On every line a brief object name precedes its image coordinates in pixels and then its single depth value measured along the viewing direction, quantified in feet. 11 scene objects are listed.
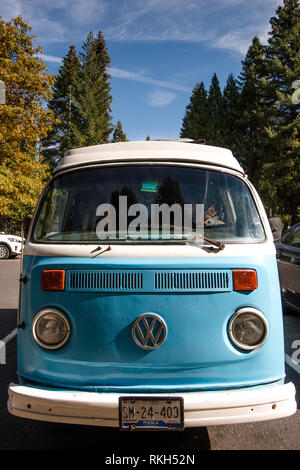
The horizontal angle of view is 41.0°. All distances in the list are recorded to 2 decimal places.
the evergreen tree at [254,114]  110.42
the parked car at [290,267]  20.27
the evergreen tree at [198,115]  141.49
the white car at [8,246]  58.03
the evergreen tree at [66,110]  139.95
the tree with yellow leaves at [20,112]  51.80
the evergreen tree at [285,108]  102.53
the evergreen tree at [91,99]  139.44
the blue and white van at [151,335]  8.24
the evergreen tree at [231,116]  129.03
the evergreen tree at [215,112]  136.98
